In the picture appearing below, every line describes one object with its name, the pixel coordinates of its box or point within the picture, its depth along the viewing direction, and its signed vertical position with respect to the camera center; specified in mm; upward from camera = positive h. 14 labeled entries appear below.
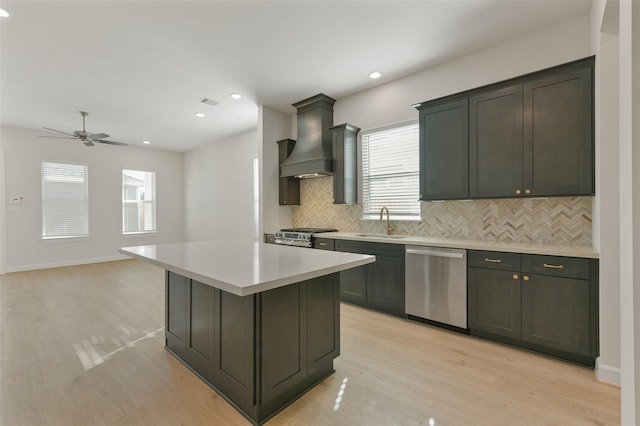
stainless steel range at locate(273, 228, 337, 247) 4047 -361
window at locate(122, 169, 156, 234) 7461 +334
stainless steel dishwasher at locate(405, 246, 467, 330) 2816 -773
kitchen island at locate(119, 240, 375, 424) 1634 -732
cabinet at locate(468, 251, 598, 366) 2213 -789
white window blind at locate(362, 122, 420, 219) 3791 +590
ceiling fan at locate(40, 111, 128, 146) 4691 +1313
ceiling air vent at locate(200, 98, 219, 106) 4555 +1863
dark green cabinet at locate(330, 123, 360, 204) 4152 +743
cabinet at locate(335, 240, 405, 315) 3268 -837
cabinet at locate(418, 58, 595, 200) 2408 +728
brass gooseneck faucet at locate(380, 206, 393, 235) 3889 -192
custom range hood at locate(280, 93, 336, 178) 4297 +1166
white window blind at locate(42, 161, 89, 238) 6207 +299
